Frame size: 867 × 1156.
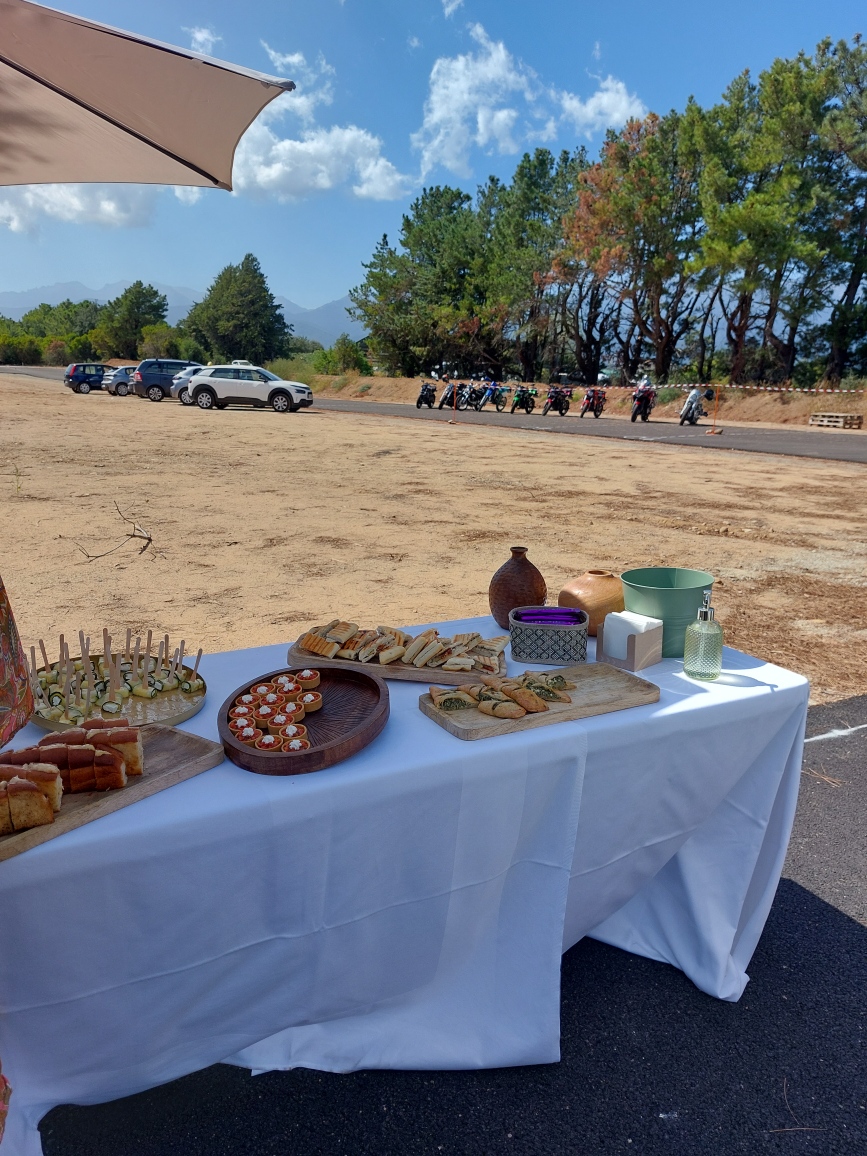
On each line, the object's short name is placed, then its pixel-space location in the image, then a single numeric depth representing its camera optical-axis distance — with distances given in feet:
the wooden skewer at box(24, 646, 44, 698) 5.86
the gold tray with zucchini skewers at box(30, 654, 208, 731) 5.55
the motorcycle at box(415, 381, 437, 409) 100.07
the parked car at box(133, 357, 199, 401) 89.56
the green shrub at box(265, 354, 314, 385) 153.69
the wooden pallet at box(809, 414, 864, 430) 82.07
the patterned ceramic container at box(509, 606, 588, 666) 6.93
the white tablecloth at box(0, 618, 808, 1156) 4.47
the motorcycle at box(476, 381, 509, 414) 99.50
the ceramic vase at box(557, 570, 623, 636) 7.41
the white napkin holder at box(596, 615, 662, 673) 6.75
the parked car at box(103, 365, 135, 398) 96.84
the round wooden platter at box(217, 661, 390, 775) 4.91
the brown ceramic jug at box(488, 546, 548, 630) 7.58
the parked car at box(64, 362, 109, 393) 98.73
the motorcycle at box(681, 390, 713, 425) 81.92
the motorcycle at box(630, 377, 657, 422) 87.66
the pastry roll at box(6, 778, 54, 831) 4.19
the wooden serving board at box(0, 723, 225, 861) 4.20
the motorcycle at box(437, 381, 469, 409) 99.96
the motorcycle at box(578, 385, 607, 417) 94.05
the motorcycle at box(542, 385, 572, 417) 91.67
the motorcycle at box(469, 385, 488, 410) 98.37
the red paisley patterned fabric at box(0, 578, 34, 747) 5.37
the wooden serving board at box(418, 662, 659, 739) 5.48
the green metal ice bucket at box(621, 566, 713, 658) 7.04
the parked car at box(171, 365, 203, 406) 80.89
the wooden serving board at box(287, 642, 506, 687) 6.42
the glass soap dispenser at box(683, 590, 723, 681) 6.57
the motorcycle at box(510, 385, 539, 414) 93.86
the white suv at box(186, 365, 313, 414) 78.79
